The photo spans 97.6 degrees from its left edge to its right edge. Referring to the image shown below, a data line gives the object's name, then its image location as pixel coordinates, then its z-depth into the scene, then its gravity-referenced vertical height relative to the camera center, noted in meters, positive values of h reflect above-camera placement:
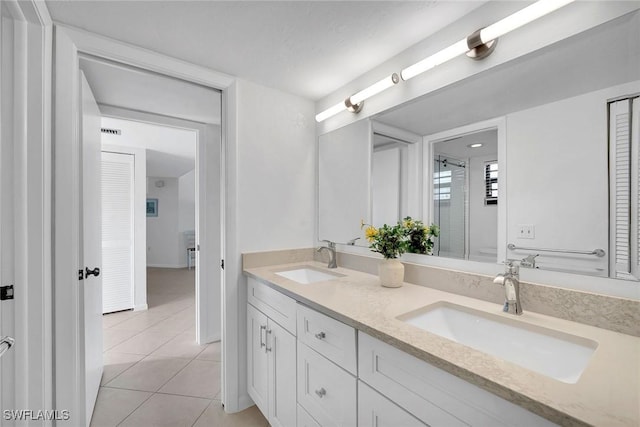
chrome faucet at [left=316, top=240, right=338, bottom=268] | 1.92 -0.28
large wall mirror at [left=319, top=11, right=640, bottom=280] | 0.90 +0.21
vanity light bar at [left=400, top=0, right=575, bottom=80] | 1.00 +0.71
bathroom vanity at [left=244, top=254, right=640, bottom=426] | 0.60 -0.43
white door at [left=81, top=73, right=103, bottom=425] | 1.49 -0.18
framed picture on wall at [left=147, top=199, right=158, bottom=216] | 6.66 +0.12
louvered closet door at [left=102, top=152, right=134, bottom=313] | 3.28 -0.22
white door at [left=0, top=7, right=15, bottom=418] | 1.10 -0.04
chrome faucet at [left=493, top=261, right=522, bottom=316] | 1.02 -0.29
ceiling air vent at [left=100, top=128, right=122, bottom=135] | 3.01 +0.88
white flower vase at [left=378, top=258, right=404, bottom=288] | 1.40 -0.31
